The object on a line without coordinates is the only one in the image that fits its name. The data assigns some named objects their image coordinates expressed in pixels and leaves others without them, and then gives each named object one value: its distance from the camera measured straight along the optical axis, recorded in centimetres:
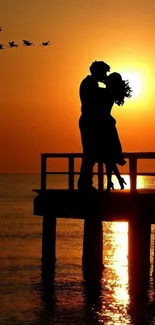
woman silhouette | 2538
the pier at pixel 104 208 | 2633
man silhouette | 2509
